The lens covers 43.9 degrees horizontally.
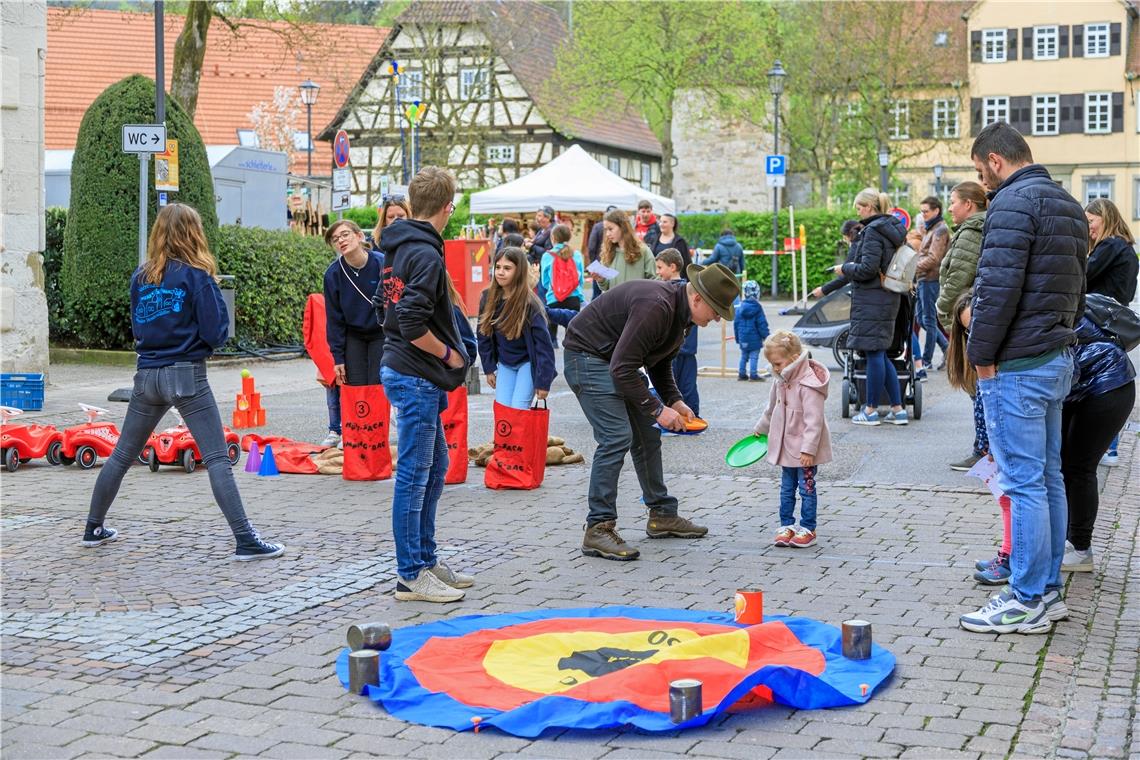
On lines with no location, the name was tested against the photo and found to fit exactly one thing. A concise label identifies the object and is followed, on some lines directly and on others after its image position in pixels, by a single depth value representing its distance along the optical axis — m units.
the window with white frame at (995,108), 63.62
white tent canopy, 27.27
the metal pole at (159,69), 15.45
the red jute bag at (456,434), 9.91
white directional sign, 14.66
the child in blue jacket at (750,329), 16.20
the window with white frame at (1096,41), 61.72
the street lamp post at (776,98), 35.56
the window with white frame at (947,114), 54.17
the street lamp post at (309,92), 37.56
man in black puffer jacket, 5.84
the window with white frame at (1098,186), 64.00
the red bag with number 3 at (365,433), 10.00
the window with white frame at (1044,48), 62.66
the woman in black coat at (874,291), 12.01
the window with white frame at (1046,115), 63.16
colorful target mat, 4.74
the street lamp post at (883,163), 44.88
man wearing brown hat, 7.24
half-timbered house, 46.16
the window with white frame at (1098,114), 62.69
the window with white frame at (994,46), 62.66
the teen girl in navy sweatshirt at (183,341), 7.43
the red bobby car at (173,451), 10.34
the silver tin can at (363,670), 5.02
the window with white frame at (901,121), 50.28
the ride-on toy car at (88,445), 10.52
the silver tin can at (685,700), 4.56
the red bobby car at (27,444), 10.47
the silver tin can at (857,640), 5.34
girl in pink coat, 7.84
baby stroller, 12.46
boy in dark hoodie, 6.44
